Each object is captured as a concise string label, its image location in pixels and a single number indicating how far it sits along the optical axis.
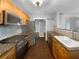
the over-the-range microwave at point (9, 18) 1.45
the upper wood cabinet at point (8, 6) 1.57
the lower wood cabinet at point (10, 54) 0.96
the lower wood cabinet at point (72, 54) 1.05
